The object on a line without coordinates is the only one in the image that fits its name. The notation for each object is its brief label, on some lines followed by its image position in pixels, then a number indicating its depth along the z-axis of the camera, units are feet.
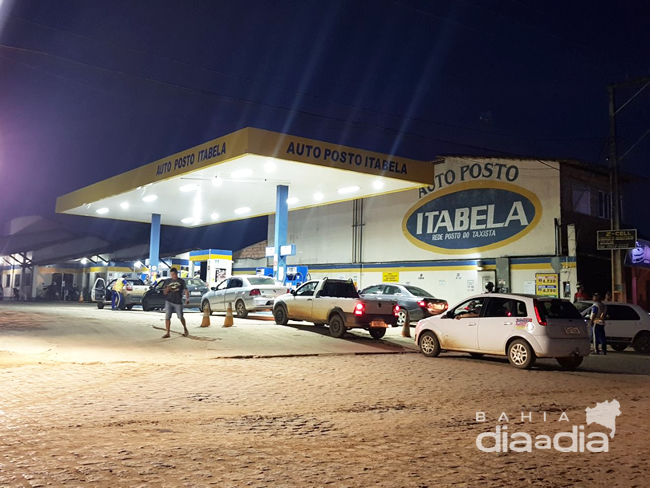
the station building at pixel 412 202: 77.00
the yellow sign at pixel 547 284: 80.89
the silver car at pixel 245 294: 71.00
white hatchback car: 37.78
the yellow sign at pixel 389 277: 103.96
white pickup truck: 53.36
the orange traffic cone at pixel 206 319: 60.39
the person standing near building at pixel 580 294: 66.95
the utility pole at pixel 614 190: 66.24
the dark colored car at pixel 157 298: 85.25
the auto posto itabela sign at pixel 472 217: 86.79
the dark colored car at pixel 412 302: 70.85
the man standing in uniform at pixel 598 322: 50.26
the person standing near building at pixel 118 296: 90.30
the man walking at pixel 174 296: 50.62
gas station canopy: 70.79
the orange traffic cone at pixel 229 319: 60.29
